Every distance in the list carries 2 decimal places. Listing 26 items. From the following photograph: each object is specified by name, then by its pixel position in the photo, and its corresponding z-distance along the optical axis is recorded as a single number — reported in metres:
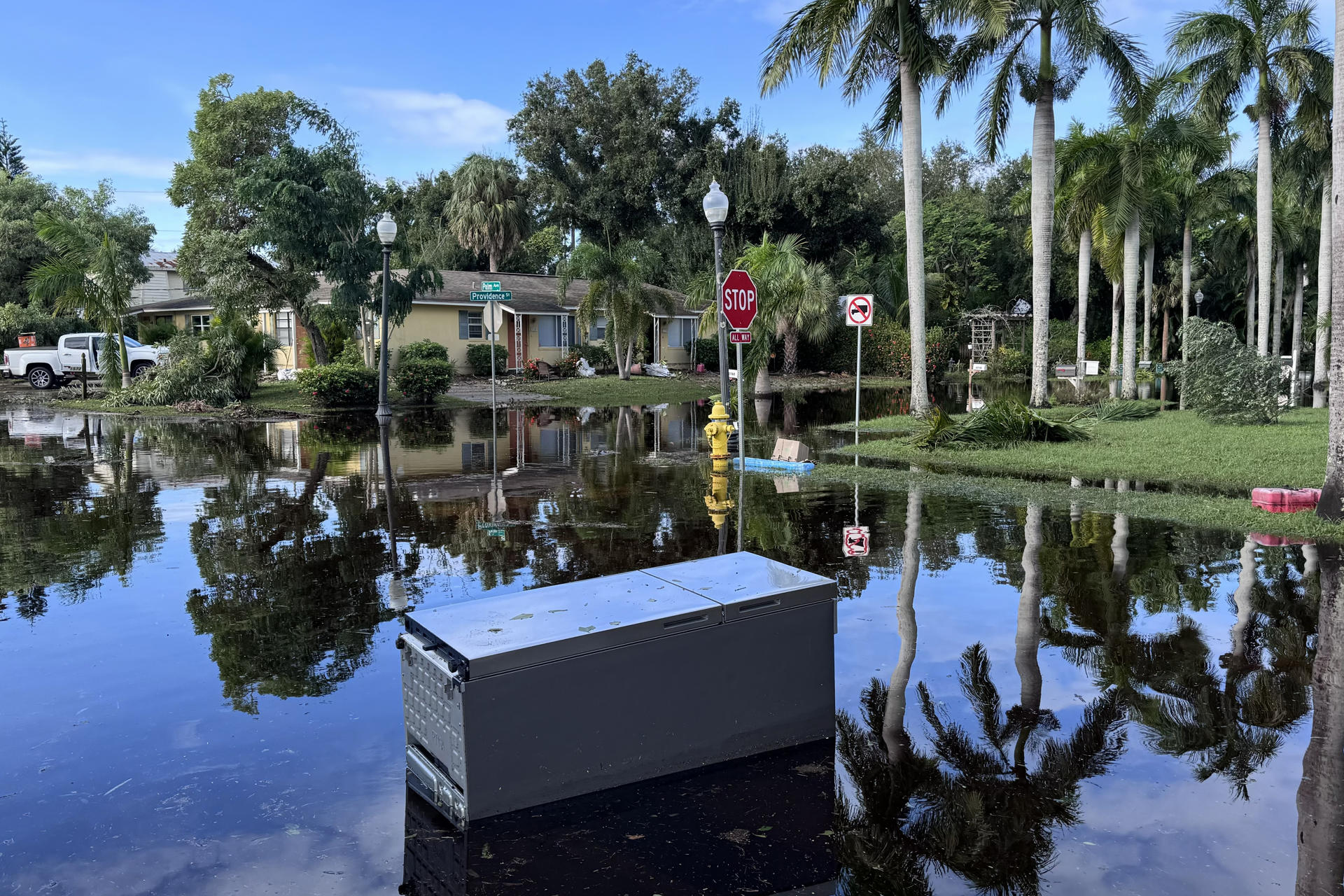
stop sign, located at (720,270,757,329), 14.59
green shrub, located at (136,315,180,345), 42.88
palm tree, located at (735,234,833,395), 31.81
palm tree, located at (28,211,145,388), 28.98
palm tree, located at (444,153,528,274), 51.22
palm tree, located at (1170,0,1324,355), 24.78
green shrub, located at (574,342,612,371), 41.84
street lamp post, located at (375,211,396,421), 21.86
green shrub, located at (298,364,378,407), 28.78
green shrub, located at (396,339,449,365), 35.34
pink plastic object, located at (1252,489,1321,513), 10.96
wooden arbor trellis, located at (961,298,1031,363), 50.94
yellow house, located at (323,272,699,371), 38.94
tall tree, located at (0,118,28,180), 82.38
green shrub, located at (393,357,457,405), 30.55
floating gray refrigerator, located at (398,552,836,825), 4.34
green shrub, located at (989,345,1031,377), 47.38
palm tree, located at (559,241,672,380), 35.25
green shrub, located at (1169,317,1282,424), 19.47
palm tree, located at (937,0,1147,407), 21.97
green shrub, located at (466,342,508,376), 39.97
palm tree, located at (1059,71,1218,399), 25.81
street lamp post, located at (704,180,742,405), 15.27
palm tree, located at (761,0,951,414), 20.61
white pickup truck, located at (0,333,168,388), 35.00
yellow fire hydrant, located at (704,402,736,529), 14.79
